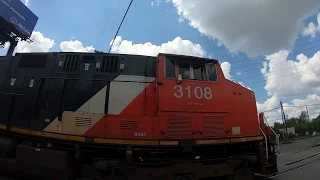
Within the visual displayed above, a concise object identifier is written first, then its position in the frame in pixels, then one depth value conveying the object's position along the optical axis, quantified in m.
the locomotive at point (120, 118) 4.85
